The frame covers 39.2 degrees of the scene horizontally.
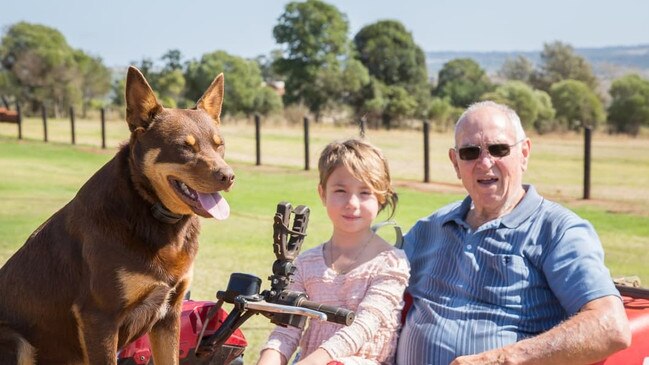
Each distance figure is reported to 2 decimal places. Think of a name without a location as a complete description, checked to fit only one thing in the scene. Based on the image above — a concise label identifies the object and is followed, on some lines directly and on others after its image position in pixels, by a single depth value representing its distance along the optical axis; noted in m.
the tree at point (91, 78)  59.44
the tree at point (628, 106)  49.28
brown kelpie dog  3.22
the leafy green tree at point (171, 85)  53.09
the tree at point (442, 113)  49.66
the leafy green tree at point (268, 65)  66.22
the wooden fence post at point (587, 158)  15.10
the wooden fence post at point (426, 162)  18.03
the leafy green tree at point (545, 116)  49.12
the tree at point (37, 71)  53.75
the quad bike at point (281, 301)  2.55
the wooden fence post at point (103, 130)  25.64
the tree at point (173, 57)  57.38
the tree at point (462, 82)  62.91
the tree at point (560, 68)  76.38
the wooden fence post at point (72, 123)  27.44
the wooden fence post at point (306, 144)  20.15
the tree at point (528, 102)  49.28
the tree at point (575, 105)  52.84
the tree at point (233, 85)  56.88
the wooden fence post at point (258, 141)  21.75
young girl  3.33
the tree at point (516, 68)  86.81
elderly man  3.09
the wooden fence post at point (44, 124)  28.40
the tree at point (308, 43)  61.69
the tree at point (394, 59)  62.38
